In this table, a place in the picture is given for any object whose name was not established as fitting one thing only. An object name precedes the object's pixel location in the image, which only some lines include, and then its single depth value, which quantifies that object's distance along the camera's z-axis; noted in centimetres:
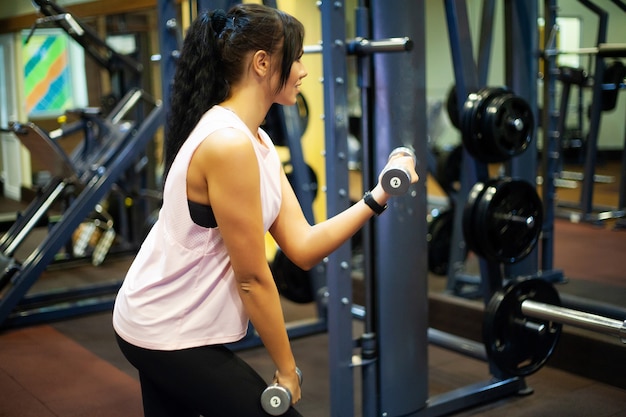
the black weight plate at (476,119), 253
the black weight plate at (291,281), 348
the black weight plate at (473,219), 254
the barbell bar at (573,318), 211
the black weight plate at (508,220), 253
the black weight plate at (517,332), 246
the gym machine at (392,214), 220
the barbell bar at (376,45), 210
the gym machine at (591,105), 391
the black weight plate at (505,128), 253
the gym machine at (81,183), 391
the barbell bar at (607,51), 356
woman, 125
